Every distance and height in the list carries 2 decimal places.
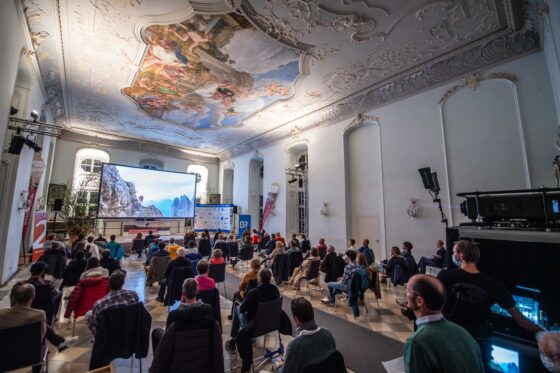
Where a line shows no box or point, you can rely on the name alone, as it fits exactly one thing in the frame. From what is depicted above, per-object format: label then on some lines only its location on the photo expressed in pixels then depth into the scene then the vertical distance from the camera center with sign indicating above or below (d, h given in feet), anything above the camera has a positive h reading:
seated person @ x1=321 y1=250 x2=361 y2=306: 13.87 -3.18
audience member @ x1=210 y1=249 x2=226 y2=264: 15.62 -2.49
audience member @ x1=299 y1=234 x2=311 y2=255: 27.63 -3.00
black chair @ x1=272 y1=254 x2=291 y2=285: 18.35 -3.65
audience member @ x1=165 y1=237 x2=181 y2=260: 19.25 -2.42
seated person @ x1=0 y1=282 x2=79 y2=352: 6.68 -2.62
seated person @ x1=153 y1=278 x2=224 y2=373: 5.60 -2.99
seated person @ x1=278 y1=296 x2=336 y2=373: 5.08 -2.73
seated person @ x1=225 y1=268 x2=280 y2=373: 8.79 -2.88
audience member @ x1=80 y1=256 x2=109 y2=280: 10.69 -2.28
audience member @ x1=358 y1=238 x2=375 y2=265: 19.41 -2.59
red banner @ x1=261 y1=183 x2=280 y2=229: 39.17 +3.15
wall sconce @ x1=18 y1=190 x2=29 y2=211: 19.68 +1.68
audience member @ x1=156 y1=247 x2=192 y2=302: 13.19 -2.40
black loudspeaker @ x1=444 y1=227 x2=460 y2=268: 12.63 -1.12
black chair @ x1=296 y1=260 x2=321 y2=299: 16.83 -3.53
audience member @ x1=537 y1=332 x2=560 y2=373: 4.22 -2.33
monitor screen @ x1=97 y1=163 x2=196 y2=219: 36.91 +4.58
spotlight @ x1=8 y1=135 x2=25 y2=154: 15.30 +4.85
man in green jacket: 3.62 -1.92
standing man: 6.02 -1.98
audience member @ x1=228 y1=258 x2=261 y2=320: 12.25 -2.86
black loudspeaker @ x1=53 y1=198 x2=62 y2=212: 30.05 +1.89
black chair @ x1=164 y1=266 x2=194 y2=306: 12.58 -3.27
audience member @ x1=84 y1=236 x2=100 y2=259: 17.61 -2.20
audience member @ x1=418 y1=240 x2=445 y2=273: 18.35 -3.16
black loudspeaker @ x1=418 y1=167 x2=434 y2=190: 21.00 +3.77
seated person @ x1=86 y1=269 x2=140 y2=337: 7.64 -2.56
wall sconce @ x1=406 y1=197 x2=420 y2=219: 22.25 +1.00
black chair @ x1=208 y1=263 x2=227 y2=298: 15.25 -3.33
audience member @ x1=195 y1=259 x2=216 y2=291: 10.15 -2.50
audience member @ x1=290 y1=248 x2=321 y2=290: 16.92 -3.37
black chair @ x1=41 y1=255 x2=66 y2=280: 15.24 -2.79
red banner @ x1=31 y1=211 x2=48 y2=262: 24.21 -1.53
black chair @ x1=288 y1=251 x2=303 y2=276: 19.66 -3.27
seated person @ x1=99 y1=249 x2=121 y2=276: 14.35 -2.52
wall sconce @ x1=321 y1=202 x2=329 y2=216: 30.50 +1.27
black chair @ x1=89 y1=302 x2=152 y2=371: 7.14 -3.55
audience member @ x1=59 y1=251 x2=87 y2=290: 13.38 -2.82
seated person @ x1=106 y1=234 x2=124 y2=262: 20.89 -2.44
